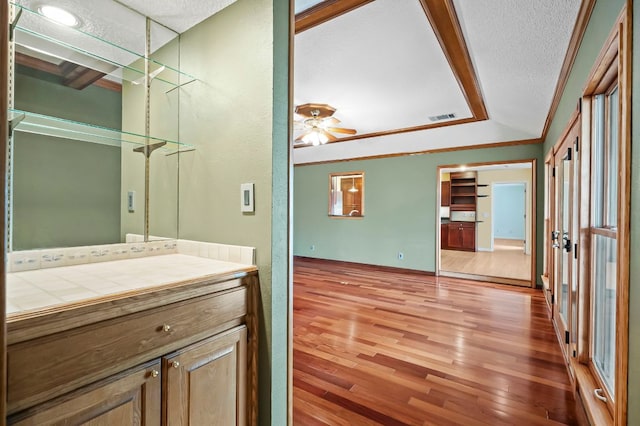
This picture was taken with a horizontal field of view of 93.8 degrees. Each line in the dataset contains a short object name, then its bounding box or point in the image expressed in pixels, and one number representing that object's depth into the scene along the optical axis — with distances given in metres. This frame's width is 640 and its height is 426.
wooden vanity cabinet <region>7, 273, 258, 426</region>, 0.75
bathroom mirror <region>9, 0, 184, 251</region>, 1.29
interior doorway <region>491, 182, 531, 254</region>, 11.36
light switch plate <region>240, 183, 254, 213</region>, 1.38
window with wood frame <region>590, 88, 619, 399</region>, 1.64
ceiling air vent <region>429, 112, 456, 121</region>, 4.05
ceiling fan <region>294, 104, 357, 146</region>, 3.51
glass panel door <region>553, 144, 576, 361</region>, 2.40
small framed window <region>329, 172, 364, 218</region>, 6.53
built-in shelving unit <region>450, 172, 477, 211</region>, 8.77
